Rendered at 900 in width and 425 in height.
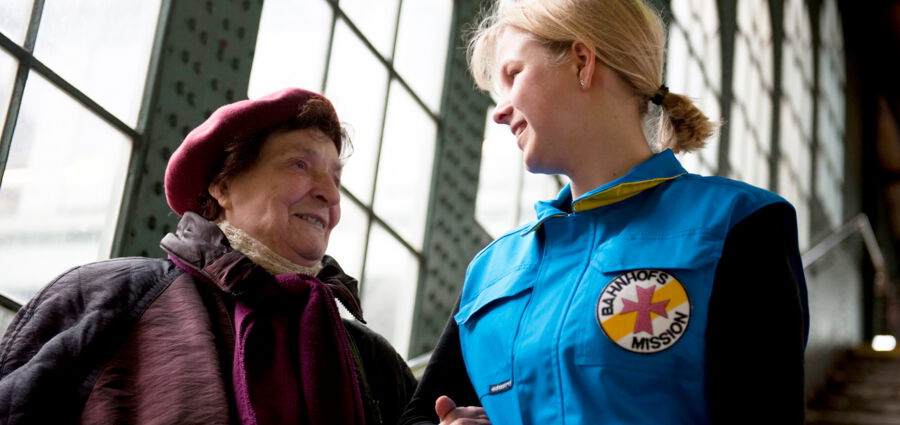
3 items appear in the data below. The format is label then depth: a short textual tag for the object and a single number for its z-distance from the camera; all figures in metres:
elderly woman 1.63
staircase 6.90
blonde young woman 1.29
